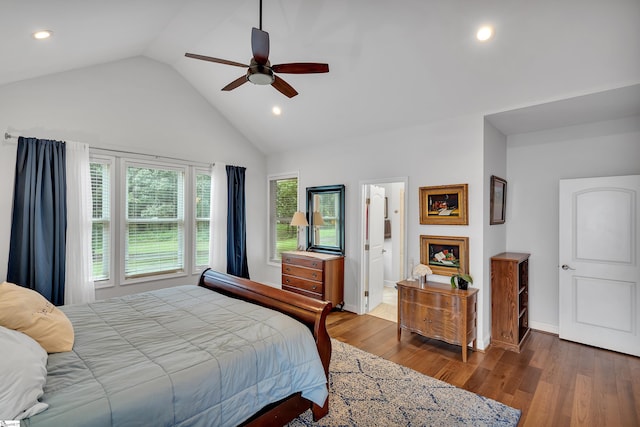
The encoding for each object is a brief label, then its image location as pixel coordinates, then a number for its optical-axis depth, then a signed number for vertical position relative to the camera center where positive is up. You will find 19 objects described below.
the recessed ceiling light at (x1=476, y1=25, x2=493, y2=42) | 2.55 +1.55
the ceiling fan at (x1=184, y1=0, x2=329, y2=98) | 2.26 +1.21
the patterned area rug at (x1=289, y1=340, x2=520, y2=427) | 2.17 -1.48
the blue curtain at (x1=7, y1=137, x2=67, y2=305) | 3.25 -0.05
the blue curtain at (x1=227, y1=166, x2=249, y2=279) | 5.12 -0.17
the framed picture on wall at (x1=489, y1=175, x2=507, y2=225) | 3.60 +0.17
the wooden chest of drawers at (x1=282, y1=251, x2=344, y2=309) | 4.31 -0.91
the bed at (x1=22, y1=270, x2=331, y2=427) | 1.37 -0.80
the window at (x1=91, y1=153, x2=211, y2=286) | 3.96 -0.06
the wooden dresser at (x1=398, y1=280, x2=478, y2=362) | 3.14 -1.07
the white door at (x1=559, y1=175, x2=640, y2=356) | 3.20 -0.54
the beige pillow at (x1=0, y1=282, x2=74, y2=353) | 1.71 -0.62
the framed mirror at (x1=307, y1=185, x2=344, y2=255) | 4.73 -0.08
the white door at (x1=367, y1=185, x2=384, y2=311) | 4.59 -0.48
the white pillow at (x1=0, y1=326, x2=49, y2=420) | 1.17 -0.69
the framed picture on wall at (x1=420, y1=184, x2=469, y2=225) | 3.47 +0.11
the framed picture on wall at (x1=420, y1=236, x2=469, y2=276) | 3.46 -0.48
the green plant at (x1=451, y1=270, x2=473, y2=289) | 3.31 -0.71
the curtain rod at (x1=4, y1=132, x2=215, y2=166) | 3.23 +0.84
